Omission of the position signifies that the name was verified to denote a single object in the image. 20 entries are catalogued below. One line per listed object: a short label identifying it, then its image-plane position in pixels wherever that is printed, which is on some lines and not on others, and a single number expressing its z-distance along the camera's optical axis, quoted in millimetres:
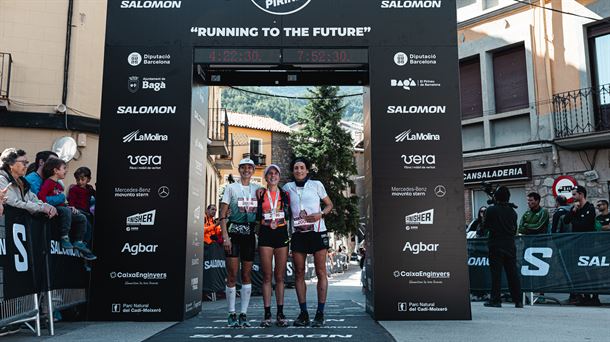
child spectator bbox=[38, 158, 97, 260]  6691
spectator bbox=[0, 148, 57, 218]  5633
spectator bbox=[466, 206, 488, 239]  11438
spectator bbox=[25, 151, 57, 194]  6988
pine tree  39938
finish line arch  6930
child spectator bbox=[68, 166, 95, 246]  7750
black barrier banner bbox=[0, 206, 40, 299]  5125
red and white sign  14711
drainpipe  13797
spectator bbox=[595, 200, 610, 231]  10031
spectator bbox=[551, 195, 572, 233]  10336
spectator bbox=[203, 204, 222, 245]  12344
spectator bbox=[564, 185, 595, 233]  9906
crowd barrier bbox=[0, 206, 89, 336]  5188
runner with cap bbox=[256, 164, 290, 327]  6508
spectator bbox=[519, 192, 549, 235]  10320
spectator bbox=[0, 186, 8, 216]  5096
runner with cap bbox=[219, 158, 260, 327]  6539
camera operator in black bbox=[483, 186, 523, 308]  8812
